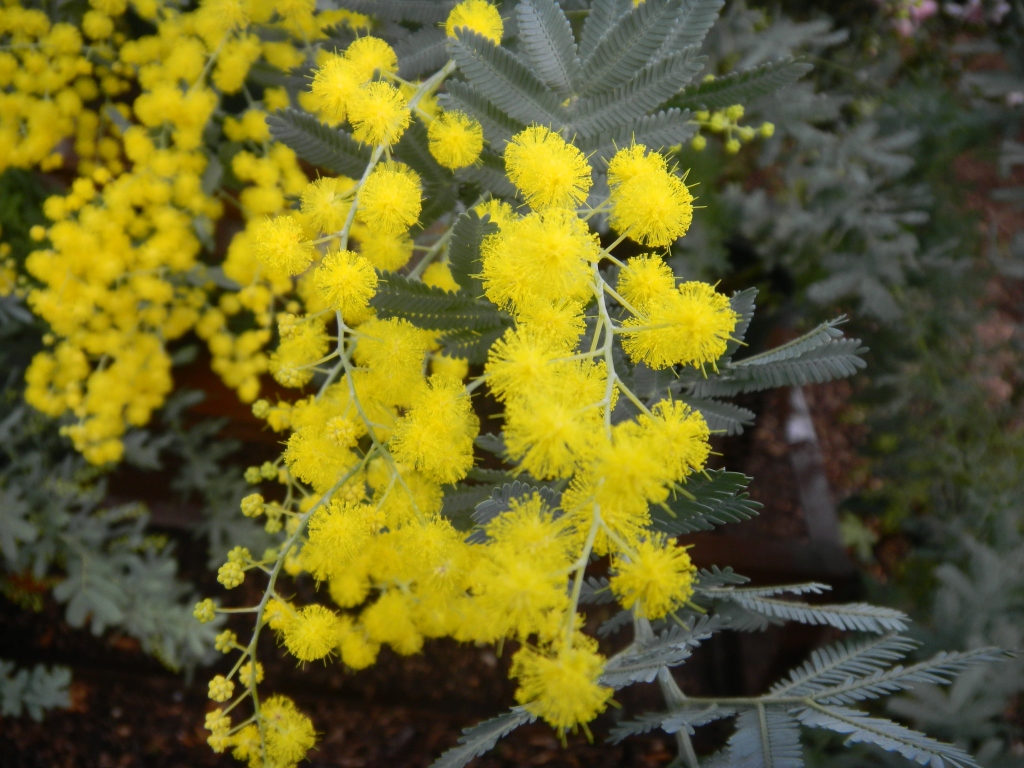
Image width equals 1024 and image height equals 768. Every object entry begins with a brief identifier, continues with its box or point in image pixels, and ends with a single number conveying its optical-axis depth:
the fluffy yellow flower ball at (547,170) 0.17
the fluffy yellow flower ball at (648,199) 0.16
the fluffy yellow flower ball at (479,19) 0.19
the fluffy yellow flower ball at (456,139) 0.18
